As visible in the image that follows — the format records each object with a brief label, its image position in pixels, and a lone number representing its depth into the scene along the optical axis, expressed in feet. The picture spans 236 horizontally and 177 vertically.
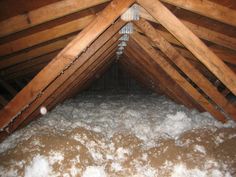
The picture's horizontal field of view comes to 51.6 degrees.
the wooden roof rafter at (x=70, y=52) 8.79
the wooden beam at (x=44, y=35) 10.16
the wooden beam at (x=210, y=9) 8.41
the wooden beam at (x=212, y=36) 10.33
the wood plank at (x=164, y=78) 17.63
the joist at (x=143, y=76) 22.21
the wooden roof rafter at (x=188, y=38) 8.89
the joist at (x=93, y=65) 17.46
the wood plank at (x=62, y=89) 14.27
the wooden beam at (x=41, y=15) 8.30
